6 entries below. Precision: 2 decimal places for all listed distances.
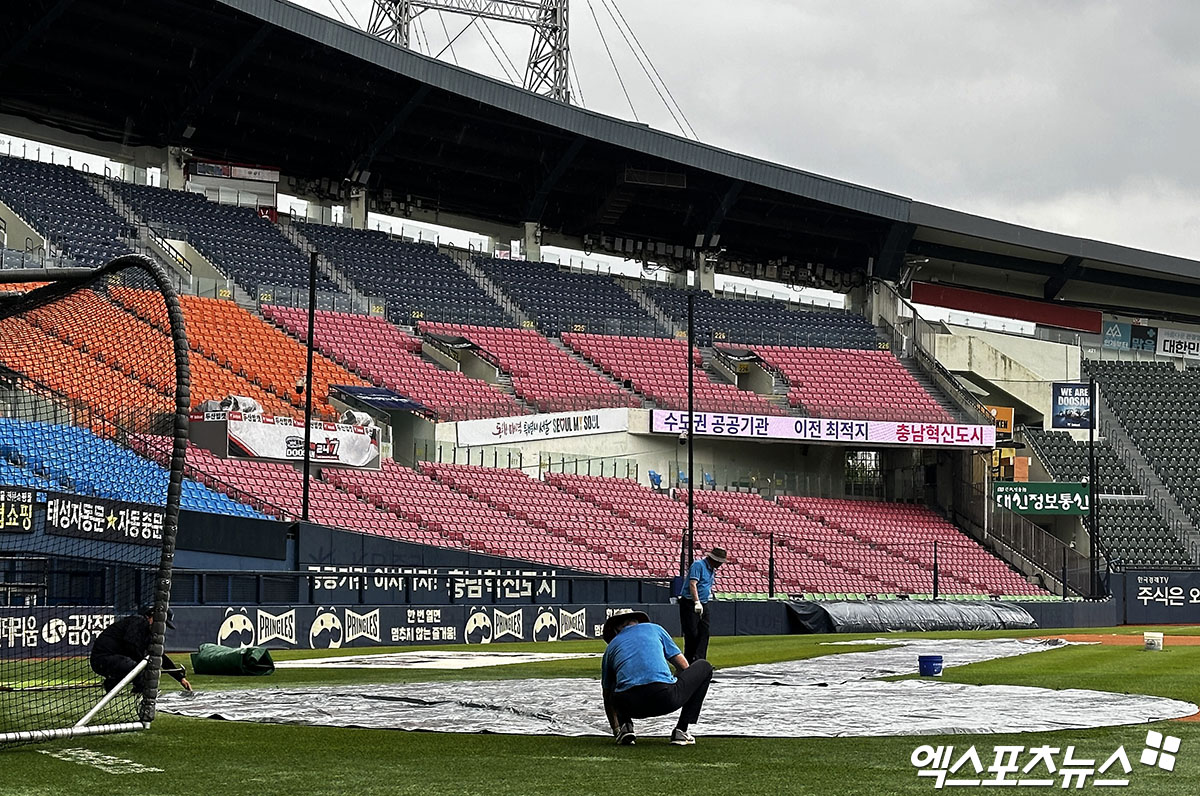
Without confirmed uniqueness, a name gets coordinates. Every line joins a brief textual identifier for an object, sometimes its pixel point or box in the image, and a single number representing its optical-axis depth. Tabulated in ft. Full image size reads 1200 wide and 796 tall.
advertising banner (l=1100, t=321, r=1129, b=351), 209.19
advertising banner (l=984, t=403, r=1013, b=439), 179.93
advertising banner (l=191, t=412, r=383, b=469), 124.36
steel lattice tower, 186.09
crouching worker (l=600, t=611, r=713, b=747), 35.63
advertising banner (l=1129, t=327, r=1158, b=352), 210.59
